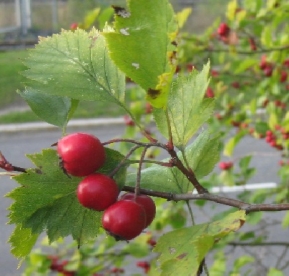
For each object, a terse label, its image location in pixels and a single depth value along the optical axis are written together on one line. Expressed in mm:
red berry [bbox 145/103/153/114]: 835
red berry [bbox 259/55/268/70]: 754
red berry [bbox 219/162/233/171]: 763
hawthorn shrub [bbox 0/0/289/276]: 217
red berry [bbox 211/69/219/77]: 919
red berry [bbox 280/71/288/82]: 761
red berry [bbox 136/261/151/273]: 767
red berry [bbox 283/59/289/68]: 756
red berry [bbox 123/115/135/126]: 829
